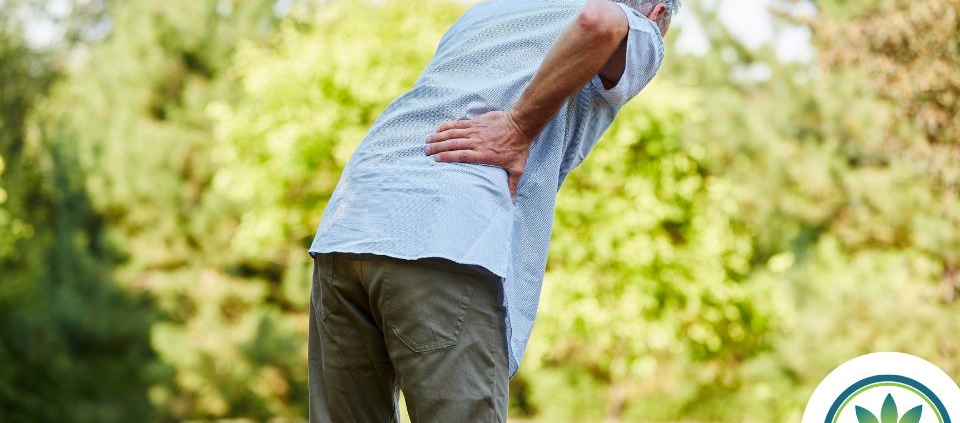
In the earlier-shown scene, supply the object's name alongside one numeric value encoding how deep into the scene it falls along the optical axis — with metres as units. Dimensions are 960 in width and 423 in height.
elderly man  3.83
